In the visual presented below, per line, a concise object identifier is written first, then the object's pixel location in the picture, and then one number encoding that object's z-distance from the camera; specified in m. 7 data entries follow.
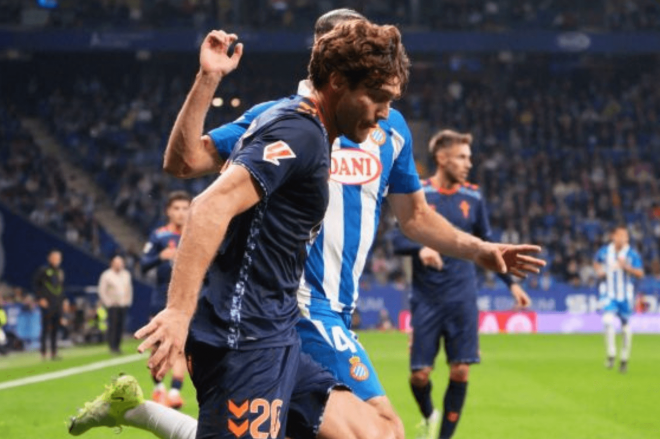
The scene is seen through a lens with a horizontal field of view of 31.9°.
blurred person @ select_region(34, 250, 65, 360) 21.56
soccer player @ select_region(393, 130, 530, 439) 9.52
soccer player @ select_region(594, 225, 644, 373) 18.59
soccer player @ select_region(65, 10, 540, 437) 4.68
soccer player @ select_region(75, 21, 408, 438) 3.85
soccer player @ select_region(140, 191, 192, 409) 11.89
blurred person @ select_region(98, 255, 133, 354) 23.23
